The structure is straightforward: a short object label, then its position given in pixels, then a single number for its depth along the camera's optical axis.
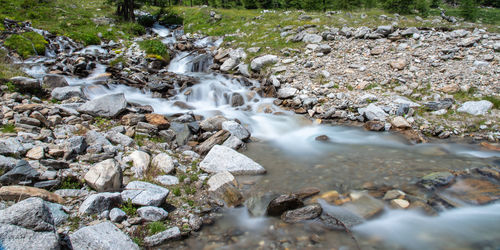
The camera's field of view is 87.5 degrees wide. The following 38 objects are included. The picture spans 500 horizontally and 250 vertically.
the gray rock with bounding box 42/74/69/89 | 10.41
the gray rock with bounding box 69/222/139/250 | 3.18
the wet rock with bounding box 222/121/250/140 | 8.46
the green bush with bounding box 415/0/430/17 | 29.89
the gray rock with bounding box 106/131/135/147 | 6.68
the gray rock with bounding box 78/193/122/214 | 4.03
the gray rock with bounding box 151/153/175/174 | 5.90
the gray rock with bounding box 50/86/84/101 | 9.59
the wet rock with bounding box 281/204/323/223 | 4.70
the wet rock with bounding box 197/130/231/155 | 7.40
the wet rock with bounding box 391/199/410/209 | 5.05
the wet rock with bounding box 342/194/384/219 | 4.90
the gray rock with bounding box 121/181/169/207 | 4.46
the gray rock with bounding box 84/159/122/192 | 4.64
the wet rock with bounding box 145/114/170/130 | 8.57
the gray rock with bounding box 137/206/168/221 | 4.22
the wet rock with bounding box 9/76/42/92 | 9.12
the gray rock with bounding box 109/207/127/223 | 4.01
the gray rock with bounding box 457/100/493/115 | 8.77
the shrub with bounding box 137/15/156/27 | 26.39
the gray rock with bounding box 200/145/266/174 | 6.31
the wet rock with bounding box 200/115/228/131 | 8.84
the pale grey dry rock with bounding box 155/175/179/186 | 5.47
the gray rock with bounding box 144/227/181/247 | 3.84
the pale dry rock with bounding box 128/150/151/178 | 5.54
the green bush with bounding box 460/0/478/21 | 36.53
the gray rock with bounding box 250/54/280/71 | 14.52
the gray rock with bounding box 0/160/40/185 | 4.16
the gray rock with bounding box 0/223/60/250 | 2.55
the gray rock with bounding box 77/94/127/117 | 8.47
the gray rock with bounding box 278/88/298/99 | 11.81
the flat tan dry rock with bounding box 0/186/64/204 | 3.82
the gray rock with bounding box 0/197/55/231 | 2.81
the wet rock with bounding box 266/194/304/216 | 4.88
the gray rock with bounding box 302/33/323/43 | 15.50
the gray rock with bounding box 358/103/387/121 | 9.59
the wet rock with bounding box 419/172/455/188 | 5.68
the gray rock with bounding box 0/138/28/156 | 5.00
